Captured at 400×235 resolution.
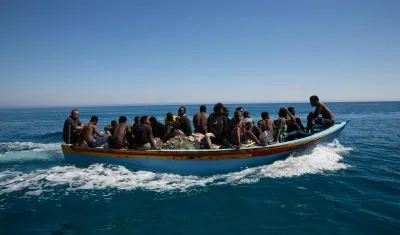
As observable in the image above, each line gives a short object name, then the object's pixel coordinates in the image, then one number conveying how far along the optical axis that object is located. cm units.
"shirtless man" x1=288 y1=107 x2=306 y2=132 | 1239
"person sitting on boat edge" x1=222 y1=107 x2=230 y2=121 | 1108
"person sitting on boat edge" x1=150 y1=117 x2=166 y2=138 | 1098
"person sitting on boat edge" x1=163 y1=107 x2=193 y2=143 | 1085
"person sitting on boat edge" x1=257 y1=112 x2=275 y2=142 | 1050
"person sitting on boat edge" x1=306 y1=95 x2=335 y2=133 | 1236
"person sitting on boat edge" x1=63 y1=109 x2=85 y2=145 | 1101
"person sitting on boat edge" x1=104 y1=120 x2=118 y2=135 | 1222
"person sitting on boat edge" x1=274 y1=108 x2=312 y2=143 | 1059
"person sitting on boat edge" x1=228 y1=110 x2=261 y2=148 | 931
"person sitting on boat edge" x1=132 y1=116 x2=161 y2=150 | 973
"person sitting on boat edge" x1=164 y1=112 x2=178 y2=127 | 1129
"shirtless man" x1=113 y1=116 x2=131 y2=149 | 1010
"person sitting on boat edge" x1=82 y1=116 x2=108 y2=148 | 1043
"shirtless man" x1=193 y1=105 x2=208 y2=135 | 1098
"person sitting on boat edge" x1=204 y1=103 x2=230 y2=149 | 1030
